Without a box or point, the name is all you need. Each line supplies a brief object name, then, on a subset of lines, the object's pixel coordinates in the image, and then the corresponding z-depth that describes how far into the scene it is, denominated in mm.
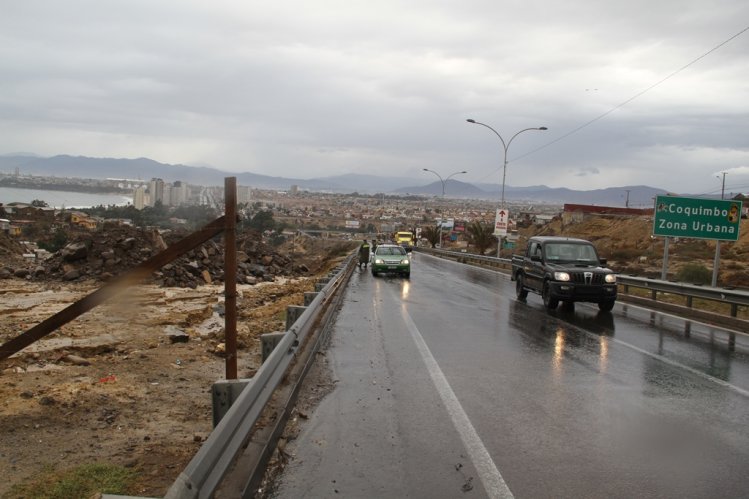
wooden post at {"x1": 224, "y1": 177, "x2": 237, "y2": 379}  5281
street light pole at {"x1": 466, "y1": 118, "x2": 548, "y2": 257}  42969
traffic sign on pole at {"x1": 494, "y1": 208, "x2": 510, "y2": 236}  43416
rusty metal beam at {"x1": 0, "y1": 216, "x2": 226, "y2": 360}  4262
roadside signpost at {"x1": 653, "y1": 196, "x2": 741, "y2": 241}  20891
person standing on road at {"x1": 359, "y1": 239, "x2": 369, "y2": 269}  35469
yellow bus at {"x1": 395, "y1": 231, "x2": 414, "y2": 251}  64188
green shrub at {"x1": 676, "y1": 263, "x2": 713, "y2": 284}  33219
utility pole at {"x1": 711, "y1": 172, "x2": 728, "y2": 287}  19781
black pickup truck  15156
